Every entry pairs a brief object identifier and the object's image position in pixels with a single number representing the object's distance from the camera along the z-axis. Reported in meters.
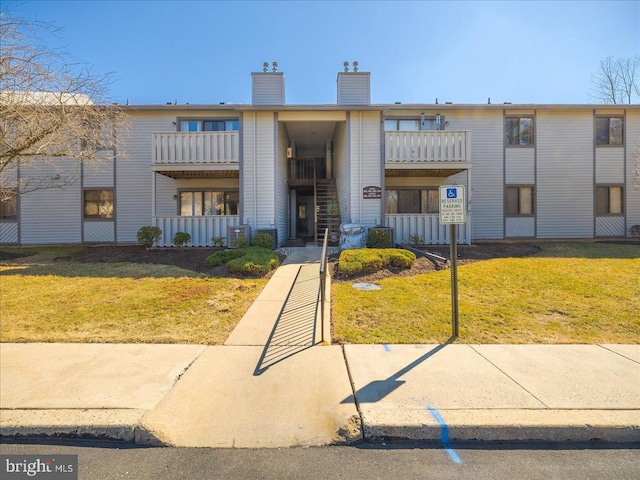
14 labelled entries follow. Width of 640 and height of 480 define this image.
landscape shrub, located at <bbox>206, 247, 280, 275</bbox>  8.67
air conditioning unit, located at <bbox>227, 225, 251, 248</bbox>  11.89
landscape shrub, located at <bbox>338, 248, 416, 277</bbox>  8.33
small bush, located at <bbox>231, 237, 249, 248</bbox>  11.45
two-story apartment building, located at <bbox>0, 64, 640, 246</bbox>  14.63
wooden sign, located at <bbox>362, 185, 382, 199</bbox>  12.64
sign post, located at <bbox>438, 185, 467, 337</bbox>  4.89
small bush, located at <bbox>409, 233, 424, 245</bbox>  12.20
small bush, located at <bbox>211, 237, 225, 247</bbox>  12.14
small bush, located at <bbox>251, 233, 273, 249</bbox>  11.63
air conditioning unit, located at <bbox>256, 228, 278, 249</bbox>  12.10
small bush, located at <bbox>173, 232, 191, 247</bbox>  12.11
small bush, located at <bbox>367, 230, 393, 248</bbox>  11.35
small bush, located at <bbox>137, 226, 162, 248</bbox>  12.01
